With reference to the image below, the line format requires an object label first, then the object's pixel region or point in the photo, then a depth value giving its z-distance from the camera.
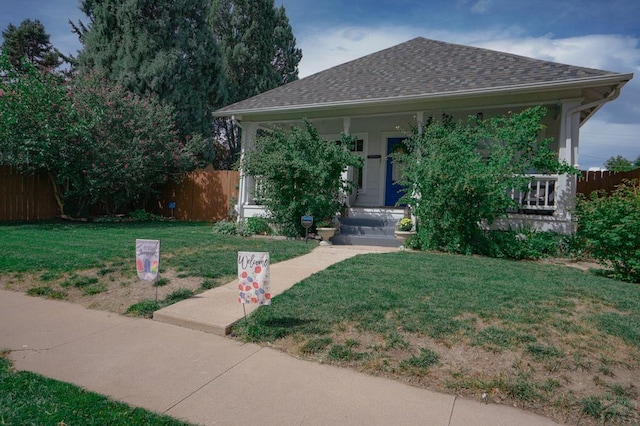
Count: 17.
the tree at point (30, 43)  29.34
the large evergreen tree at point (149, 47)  17.55
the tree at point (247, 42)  25.58
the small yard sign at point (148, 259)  4.48
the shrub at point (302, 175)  9.31
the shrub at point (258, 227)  10.45
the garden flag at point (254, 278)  3.76
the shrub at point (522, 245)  7.95
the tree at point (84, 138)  11.53
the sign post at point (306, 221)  8.93
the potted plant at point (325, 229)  9.27
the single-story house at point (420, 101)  8.62
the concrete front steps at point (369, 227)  9.52
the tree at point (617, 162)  22.79
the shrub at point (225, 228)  10.79
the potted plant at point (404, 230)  8.93
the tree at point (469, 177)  7.73
